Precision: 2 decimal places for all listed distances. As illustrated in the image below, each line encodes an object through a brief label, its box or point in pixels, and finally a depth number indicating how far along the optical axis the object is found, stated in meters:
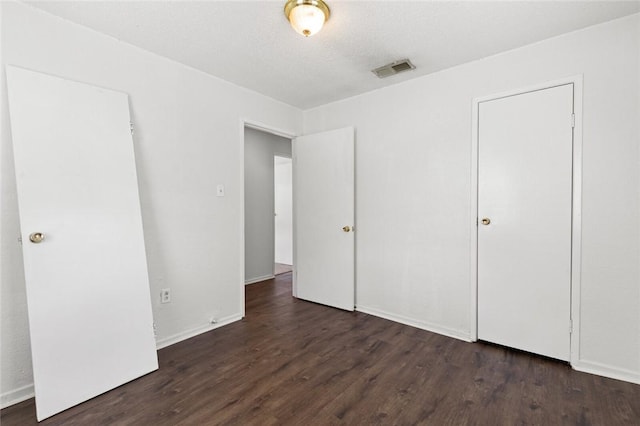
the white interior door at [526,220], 2.28
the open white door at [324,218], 3.43
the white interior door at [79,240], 1.80
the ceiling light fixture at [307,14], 1.78
